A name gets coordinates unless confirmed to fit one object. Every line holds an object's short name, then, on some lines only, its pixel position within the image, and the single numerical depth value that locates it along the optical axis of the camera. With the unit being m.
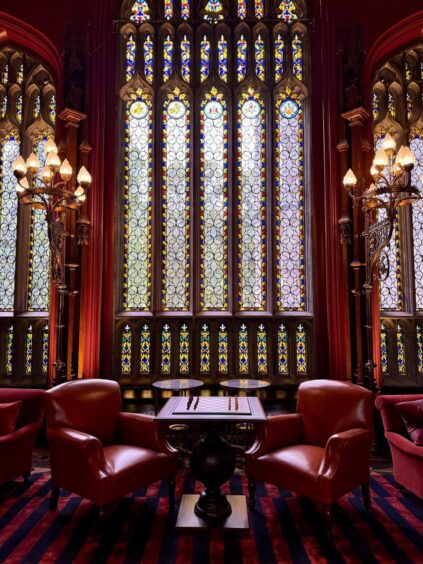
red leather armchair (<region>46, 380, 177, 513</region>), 2.52
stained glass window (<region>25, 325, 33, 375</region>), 5.00
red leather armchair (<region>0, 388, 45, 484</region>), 3.04
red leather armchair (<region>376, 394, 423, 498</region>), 2.83
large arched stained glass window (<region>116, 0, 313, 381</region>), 4.86
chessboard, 2.65
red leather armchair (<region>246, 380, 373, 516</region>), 2.53
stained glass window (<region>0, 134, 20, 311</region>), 5.18
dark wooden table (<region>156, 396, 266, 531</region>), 2.54
